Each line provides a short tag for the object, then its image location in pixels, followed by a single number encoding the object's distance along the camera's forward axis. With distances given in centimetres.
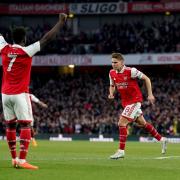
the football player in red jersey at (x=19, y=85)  1192
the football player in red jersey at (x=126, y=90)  1577
